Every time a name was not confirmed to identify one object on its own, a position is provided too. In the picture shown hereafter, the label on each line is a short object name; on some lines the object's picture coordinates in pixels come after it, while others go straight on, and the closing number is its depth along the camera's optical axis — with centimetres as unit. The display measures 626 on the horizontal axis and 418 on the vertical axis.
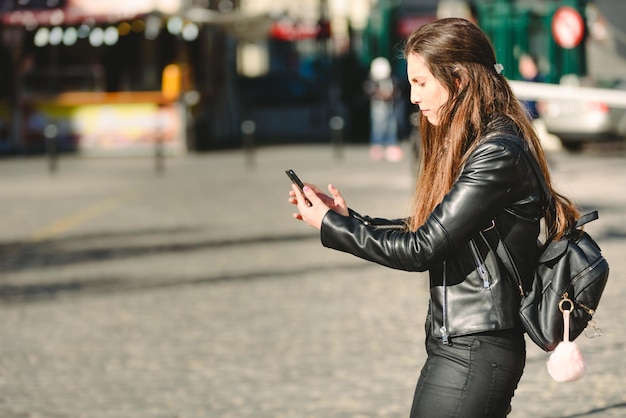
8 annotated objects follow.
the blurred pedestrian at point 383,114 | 2878
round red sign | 2678
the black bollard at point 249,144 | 2530
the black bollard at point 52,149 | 2534
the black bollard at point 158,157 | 2505
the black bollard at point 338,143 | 2721
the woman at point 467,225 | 339
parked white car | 2661
